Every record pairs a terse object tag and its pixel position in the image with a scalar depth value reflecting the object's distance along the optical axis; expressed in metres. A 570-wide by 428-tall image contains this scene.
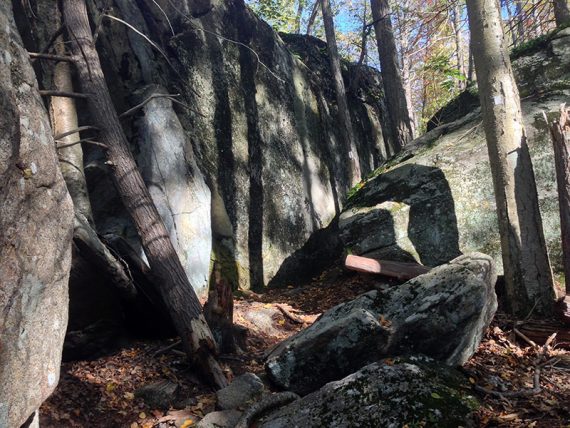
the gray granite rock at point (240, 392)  4.85
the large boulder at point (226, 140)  7.99
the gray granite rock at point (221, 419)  4.40
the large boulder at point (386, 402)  3.78
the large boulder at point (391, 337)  5.03
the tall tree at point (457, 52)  21.43
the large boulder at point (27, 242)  3.05
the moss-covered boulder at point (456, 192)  7.40
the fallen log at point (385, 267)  7.20
